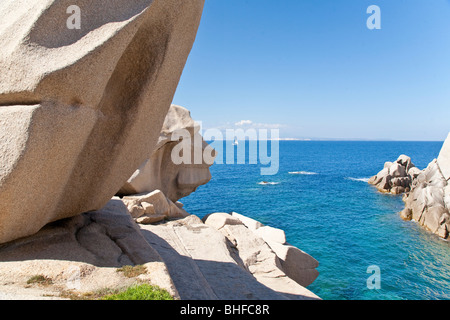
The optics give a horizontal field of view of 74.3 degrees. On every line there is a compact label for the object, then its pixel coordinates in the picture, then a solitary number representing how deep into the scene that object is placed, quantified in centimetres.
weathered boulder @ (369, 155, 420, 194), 4356
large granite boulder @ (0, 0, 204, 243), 545
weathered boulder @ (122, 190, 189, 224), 1533
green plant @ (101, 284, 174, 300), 490
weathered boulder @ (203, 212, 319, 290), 1319
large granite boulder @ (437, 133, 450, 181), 2907
